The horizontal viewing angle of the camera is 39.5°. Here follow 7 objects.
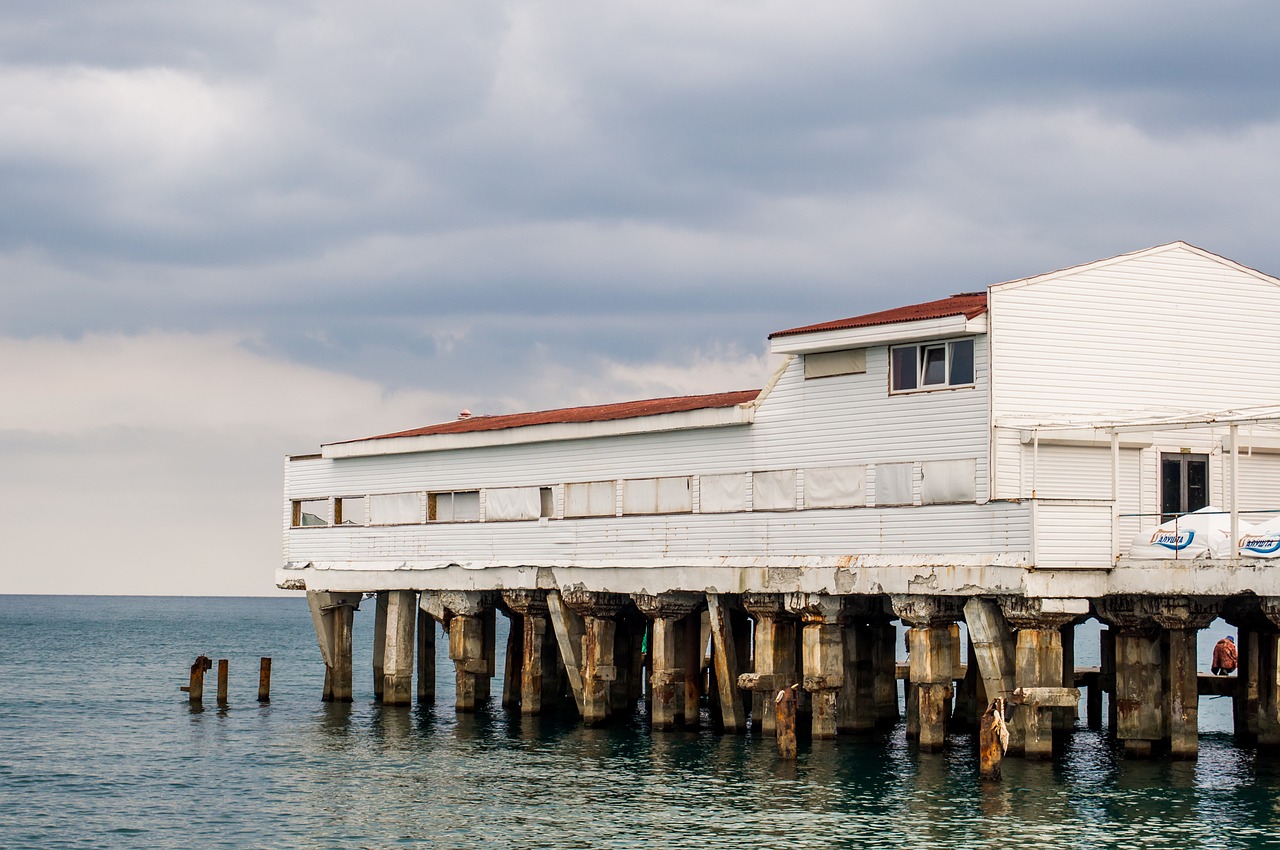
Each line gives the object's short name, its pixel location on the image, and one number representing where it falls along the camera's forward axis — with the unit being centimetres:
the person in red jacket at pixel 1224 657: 5538
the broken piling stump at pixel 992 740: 3544
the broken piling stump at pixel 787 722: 3906
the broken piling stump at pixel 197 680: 5784
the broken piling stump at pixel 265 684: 5897
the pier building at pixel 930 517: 3666
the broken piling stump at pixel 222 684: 5781
